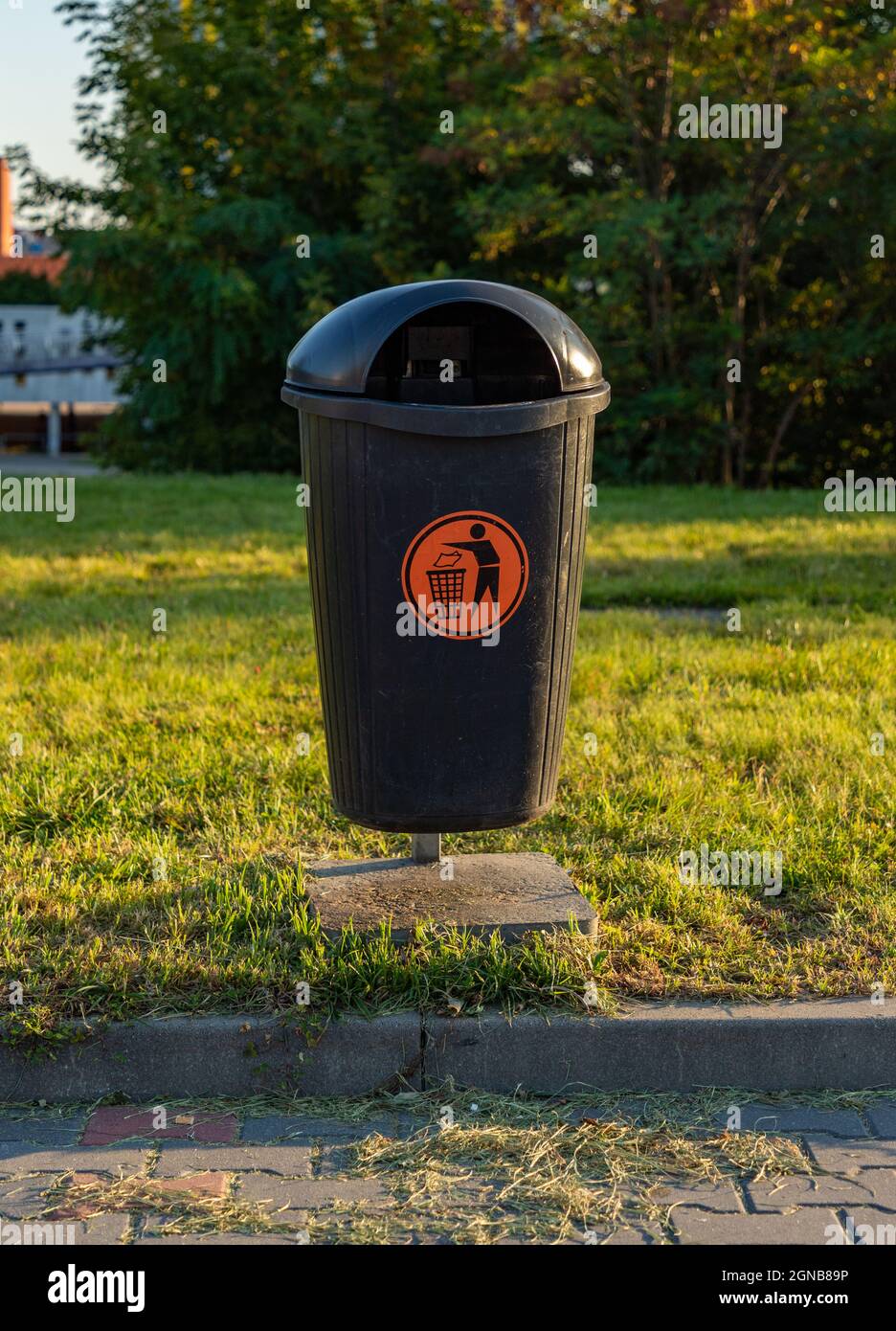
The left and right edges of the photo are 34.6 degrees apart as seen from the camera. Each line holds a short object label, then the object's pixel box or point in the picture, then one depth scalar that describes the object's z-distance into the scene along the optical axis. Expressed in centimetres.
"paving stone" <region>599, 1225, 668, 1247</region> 272
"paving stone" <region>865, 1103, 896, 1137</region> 316
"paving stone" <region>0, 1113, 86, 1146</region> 312
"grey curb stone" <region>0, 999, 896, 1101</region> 331
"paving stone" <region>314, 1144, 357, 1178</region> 297
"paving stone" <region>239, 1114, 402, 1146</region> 313
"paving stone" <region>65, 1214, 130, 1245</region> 272
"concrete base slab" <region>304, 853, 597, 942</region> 364
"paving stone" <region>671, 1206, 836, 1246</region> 274
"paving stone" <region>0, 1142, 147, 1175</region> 298
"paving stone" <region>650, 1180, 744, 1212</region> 285
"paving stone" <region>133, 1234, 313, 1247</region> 270
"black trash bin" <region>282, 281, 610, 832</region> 339
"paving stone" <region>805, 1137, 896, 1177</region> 300
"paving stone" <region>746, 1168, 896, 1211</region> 285
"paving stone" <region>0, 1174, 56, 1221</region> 280
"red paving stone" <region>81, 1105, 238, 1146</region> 313
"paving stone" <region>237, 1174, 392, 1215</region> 284
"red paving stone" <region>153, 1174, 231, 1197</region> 288
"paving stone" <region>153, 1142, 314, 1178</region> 298
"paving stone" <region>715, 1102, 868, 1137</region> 318
